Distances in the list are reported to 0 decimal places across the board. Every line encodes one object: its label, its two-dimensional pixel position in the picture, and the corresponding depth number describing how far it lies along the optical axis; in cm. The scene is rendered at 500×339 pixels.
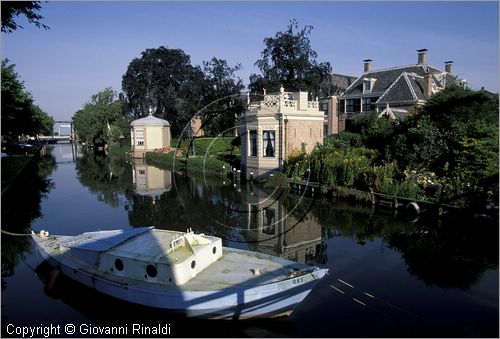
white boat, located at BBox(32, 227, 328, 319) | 1008
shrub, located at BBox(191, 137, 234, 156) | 5427
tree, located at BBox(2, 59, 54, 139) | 3500
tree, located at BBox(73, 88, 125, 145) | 7600
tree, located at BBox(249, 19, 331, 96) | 5306
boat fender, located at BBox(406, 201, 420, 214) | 2186
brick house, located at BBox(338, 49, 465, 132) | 4138
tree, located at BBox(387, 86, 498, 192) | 2245
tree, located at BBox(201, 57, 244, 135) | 6038
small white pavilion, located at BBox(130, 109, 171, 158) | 6269
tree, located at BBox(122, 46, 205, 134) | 7406
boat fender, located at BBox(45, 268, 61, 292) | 1240
